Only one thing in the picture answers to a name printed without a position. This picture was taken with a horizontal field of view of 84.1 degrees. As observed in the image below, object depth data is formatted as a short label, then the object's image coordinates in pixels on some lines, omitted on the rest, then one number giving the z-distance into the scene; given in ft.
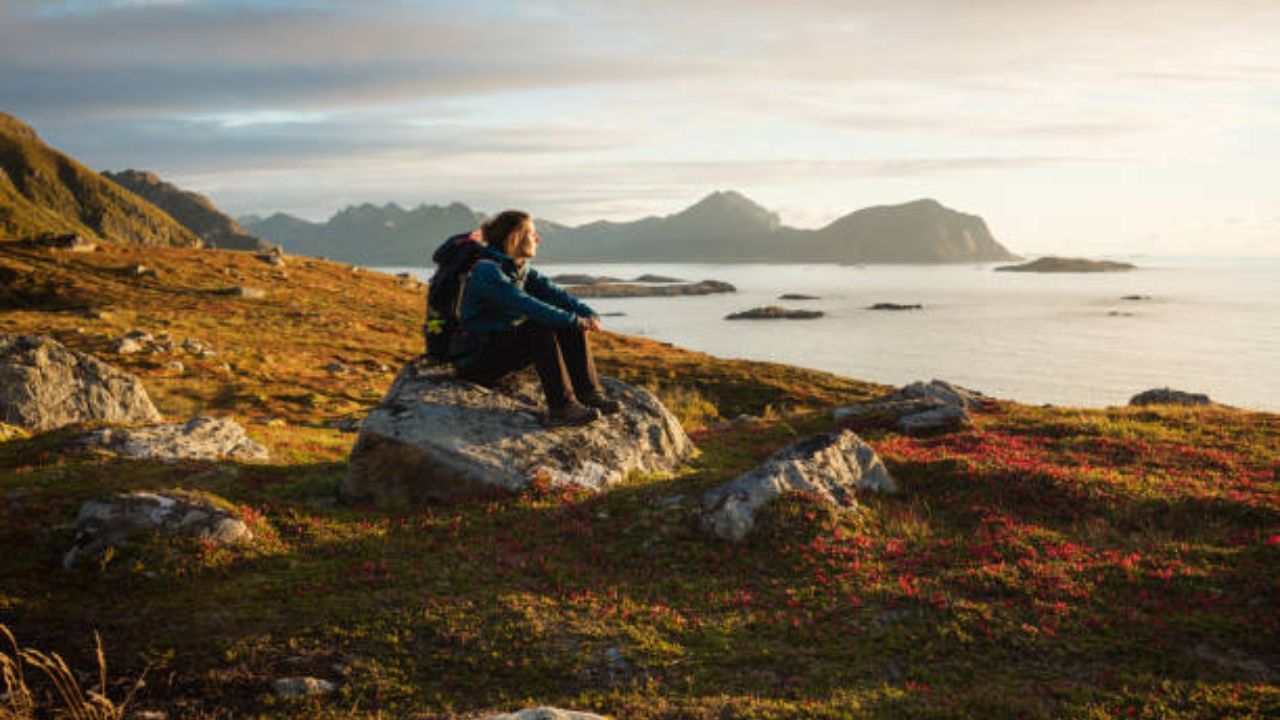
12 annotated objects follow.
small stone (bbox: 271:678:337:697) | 24.57
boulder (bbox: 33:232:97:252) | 259.60
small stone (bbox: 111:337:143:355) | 125.89
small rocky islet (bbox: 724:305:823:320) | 573.74
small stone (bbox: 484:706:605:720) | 18.86
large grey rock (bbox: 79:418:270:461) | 50.44
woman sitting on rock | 41.34
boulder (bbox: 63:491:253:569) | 33.76
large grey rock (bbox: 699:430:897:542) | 40.40
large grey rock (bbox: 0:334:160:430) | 64.03
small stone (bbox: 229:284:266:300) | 240.94
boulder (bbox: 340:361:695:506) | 42.98
